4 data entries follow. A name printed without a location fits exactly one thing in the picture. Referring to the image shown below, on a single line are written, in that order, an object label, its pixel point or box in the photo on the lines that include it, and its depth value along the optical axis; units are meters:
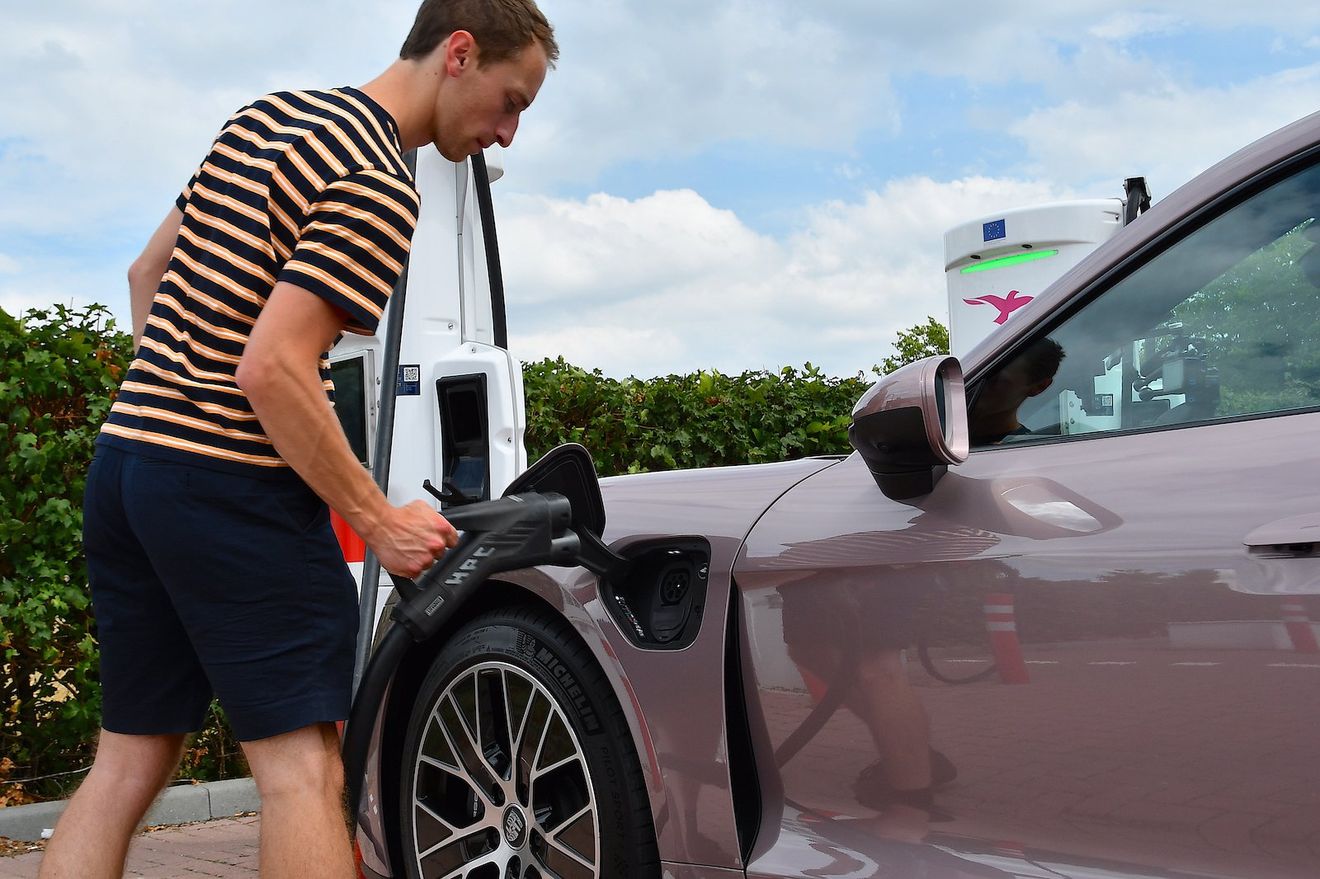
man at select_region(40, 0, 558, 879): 2.06
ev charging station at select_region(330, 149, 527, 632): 4.54
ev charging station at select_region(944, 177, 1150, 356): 6.46
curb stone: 5.06
